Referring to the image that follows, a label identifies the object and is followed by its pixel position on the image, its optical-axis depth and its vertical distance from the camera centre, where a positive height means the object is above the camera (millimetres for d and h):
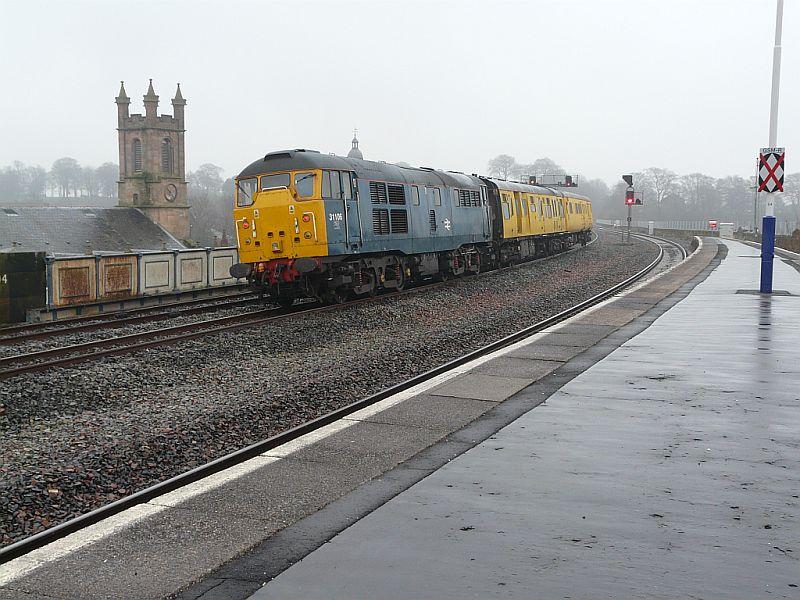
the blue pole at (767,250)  21016 -573
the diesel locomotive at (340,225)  17891 +36
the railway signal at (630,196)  41997 +1722
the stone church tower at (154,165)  98812 +7688
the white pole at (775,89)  21062 +3661
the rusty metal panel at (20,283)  17562 -1273
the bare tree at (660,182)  178000 +10206
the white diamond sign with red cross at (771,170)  20578 +1472
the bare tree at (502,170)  190375 +13824
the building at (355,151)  77350 +7628
